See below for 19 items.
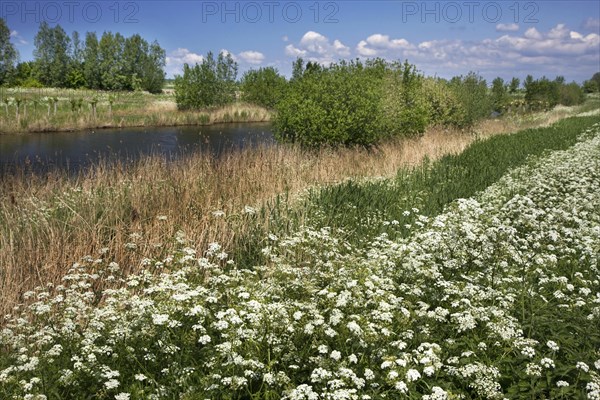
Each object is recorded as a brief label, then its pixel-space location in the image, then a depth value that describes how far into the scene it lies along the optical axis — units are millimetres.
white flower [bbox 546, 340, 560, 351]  3223
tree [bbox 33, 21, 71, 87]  75812
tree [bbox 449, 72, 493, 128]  29189
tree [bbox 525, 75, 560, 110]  64812
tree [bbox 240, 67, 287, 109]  51719
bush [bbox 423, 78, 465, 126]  26531
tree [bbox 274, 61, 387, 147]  17125
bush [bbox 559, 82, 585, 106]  71000
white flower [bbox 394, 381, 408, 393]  2830
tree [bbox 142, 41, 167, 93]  78250
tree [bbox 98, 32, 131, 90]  75875
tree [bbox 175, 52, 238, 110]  45656
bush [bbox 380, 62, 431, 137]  19844
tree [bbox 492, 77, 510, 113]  52469
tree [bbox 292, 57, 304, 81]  57031
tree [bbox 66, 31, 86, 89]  75675
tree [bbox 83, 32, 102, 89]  76188
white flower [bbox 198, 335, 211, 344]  3255
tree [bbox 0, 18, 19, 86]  63812
